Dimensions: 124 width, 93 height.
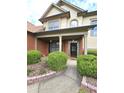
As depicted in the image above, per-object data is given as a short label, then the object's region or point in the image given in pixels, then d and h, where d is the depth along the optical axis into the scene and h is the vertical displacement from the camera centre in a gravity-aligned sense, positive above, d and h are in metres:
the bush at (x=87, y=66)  2.11 -0.63
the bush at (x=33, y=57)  3.35 -0.51
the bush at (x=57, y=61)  2.76 -0.60
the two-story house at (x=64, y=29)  4.47 +1.08
